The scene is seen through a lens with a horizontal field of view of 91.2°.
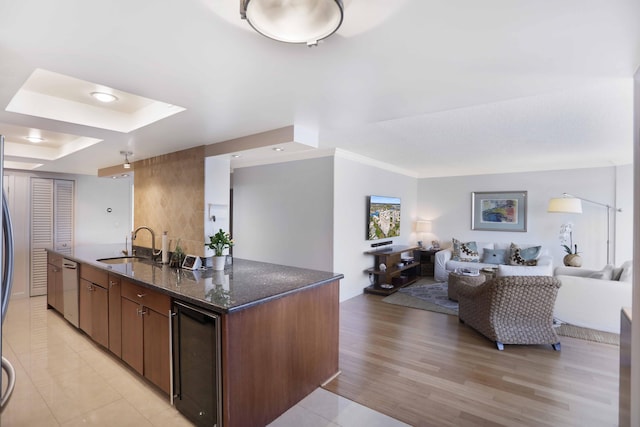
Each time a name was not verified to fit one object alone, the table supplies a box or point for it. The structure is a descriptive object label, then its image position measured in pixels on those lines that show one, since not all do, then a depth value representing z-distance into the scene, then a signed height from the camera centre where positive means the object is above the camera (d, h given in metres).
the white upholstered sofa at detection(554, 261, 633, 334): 3.62 -1.01
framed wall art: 6.57 +0.05
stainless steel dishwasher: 3.59 -0.95
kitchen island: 1.87 -0.80
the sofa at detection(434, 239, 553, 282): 6.00 -0.86
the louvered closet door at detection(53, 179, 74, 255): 5.48 -0.06
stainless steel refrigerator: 1.16 -0.17
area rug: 3.63 -1.40
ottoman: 4.03 -0.93
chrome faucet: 3.68 -0.38
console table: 5.46 -1.04
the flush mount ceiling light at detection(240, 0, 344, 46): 1.08 +0.70
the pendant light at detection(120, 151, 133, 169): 3.75 +0.71
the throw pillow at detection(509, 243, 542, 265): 5.95 -0.82
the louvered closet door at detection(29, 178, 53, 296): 5.27 -0.32
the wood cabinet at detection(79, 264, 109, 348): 3.02 -0.95
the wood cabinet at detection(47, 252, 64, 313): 4.04 -0.98
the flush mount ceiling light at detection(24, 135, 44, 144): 3.76 +0.88
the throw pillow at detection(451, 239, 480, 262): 6.50 -0.82
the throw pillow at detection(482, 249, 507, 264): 6.35 -0.88
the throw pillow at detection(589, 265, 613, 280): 3.85 -0.75
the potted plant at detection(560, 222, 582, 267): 5.90 -0.47
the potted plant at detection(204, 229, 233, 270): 3.05 -0.35
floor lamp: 5.38 +0.13
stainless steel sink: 3.55 -0.58
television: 5.62 -0.10
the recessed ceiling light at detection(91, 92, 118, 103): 2.41 +0.90
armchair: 3.17 -1.00
